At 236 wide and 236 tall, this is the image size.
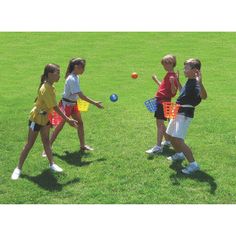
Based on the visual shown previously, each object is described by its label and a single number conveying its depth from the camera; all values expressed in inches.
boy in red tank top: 334.0
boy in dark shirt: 298.0
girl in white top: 328.5
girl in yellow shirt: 293.4
